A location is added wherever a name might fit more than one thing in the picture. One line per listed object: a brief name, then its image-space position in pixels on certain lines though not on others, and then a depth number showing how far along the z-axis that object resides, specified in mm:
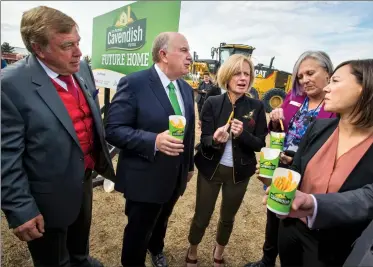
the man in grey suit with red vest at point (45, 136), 1403
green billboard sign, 2662
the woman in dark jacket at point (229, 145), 2158
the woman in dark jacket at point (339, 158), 1272
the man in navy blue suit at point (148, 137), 1775
